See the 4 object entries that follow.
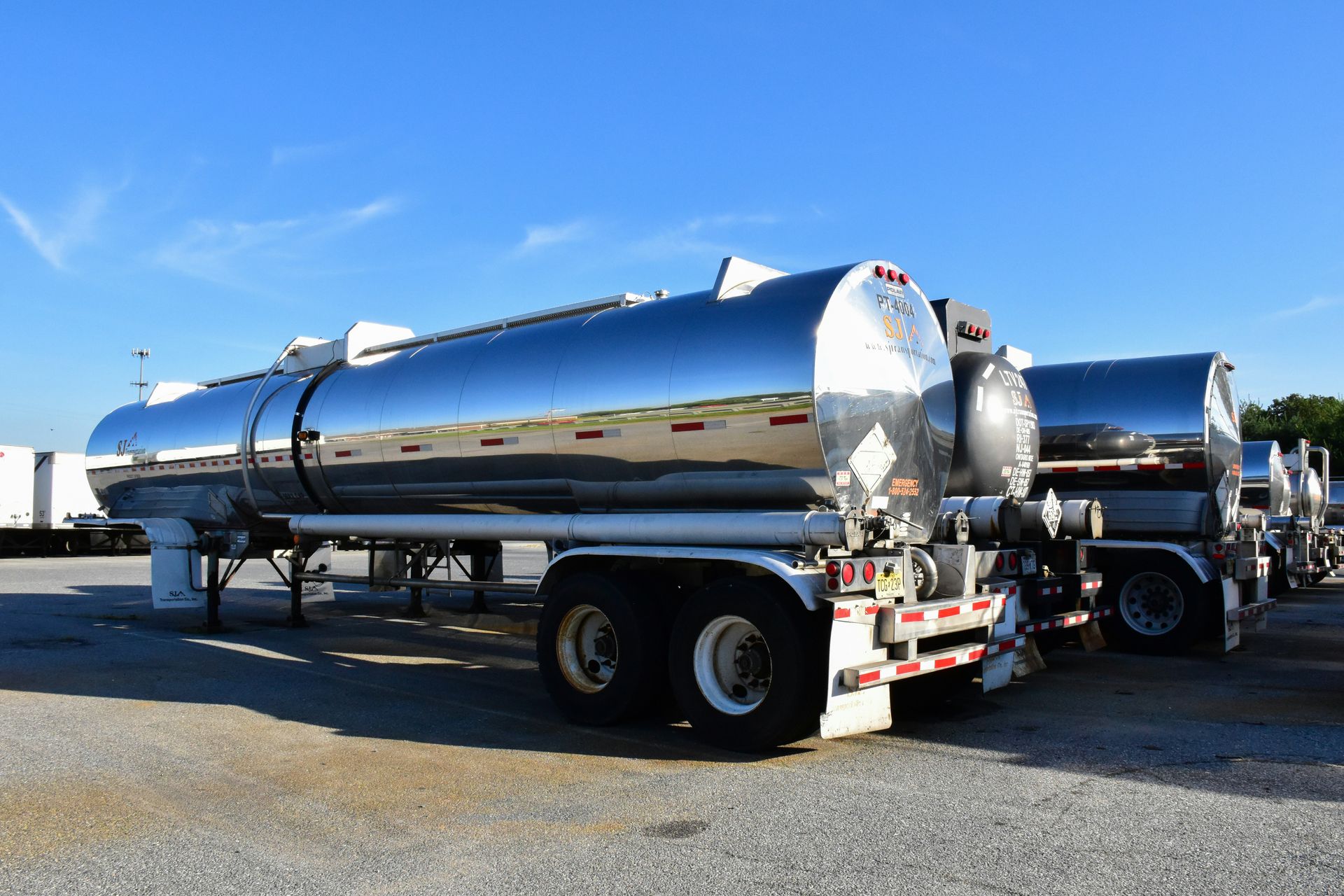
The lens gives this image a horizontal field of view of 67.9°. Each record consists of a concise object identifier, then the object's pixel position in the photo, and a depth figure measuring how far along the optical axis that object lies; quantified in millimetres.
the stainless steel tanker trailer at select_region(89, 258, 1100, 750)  6418
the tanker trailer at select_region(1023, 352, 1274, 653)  10867
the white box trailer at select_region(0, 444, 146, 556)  29062
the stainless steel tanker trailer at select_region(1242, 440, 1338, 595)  15539
